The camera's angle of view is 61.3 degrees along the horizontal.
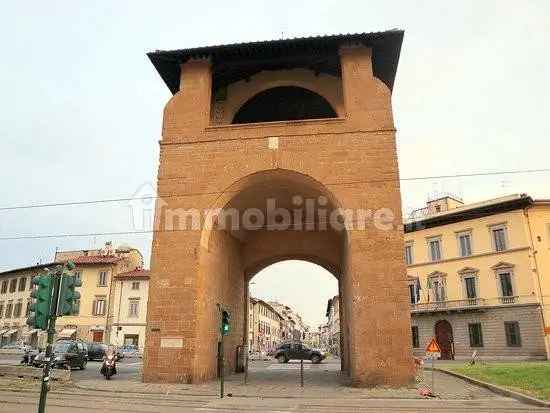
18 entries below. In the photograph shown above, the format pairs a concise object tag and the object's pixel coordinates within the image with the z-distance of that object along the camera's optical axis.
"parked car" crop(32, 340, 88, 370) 22.53
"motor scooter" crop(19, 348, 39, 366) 24.30
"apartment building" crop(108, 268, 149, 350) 48.69
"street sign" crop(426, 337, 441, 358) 13.64
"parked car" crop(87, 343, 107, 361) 32.75
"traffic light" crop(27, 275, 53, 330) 6.74
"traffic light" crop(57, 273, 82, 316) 6.86
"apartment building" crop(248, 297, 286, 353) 77.44
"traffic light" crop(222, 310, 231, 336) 13.59
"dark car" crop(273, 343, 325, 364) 33.84
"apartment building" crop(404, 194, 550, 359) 33.19
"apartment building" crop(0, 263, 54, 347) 50.88
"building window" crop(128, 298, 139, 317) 49.12
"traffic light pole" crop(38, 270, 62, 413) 6.46
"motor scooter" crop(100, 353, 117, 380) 17.16
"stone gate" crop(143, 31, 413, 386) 14.55
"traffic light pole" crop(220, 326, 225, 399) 11.45
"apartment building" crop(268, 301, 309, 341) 124.50
